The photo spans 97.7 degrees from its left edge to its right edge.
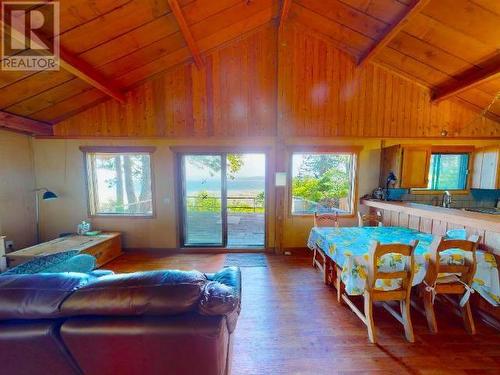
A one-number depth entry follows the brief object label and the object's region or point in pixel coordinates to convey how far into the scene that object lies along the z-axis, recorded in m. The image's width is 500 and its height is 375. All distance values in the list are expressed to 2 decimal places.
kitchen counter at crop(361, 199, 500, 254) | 2.08
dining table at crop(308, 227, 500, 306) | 2.02
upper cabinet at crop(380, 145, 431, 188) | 3.86
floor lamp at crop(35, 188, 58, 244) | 4.25
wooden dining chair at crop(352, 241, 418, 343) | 1.86
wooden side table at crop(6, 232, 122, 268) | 3.04
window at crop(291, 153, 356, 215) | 4.38
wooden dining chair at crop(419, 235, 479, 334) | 1.92
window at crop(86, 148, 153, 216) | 4.34
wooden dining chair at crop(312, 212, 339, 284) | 3.02
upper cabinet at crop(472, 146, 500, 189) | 3.71
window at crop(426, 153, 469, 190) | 4.20
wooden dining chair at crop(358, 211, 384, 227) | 3.50
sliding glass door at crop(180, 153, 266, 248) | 4.31
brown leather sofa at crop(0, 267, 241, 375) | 1.06
